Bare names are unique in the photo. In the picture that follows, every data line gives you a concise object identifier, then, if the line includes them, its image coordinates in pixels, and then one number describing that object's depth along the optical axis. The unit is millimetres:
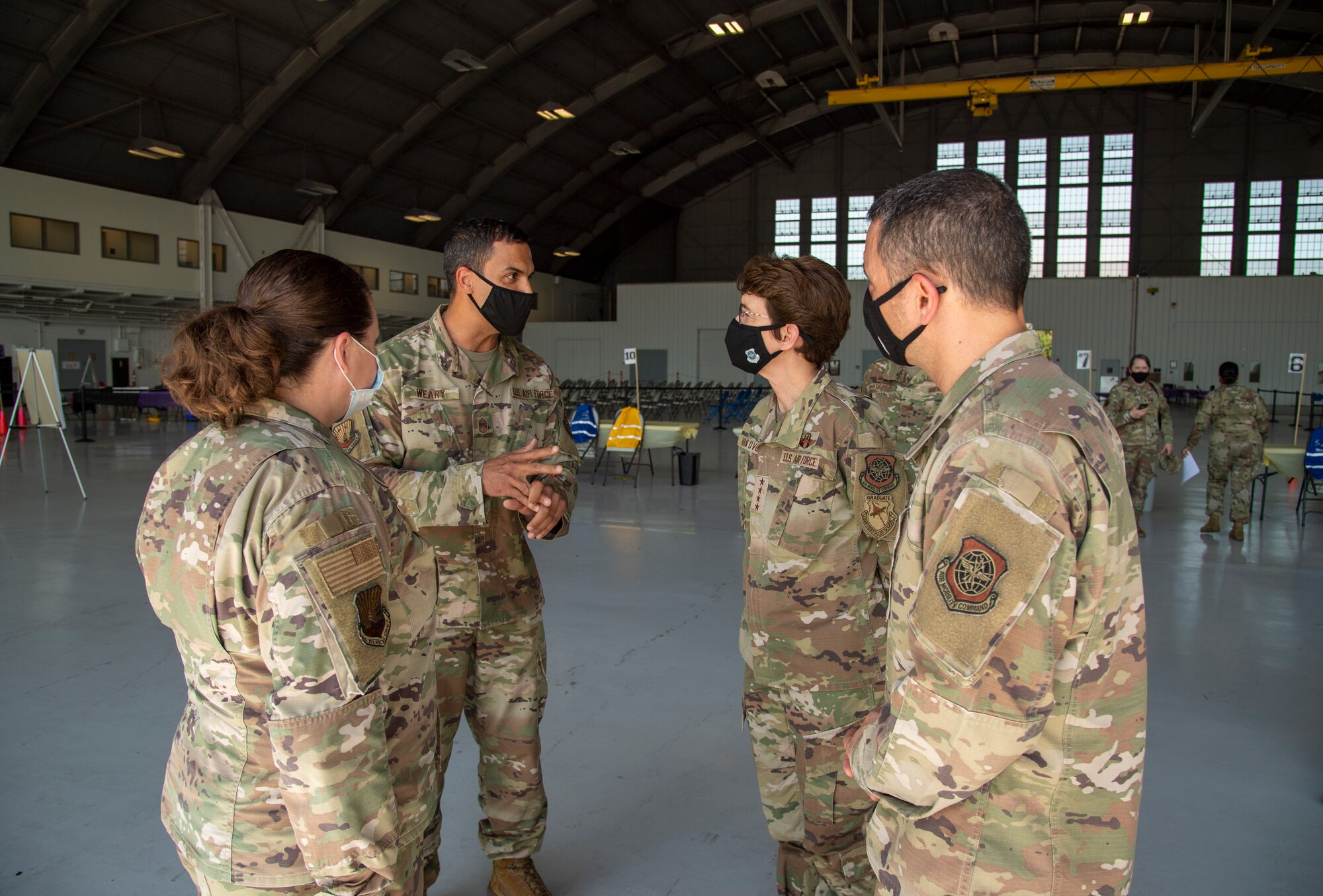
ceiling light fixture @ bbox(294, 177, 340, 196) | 18953
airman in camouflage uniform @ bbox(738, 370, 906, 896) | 1994
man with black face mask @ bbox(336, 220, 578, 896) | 2041
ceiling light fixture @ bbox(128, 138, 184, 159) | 15344
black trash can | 9812
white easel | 8047
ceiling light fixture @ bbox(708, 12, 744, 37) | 18016
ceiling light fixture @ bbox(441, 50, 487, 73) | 16219
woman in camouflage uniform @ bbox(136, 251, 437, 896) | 1103
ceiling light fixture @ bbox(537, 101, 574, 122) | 18797
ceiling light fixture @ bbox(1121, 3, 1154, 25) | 17141
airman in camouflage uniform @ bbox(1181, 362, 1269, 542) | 7078
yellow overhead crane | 17266
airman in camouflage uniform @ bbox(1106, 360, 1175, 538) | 6945
